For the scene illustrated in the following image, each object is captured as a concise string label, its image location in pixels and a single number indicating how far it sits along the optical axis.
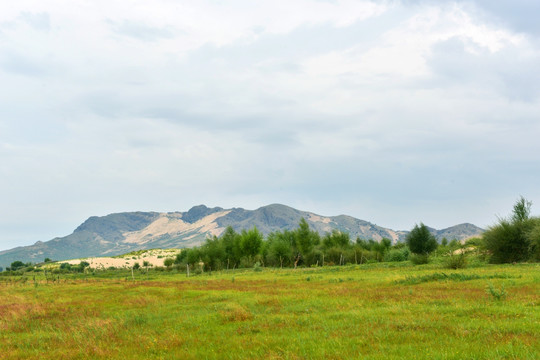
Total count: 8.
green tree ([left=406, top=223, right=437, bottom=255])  80.75
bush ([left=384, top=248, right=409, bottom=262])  85.03
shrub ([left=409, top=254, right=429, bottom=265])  57.71
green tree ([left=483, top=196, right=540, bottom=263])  51.69
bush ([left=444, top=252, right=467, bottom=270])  41.66
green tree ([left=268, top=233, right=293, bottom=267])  97.25
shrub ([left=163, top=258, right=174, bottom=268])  113.59
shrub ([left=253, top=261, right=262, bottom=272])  74.67
